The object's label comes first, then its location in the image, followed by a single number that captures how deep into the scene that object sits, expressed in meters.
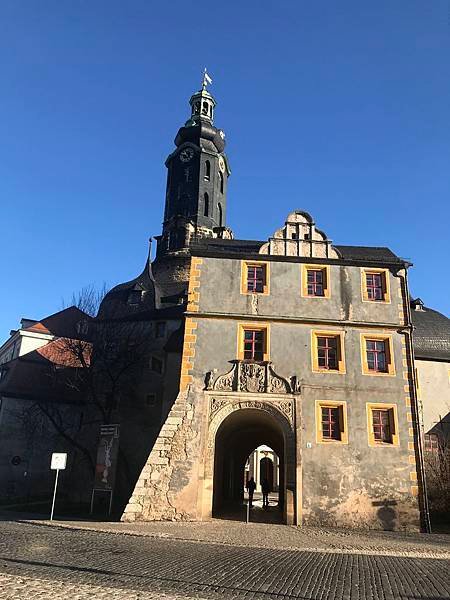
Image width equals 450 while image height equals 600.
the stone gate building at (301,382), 18.14
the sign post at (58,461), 18.03
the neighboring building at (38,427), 32.25
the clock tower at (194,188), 45.16
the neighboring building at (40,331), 37.68
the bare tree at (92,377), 31.62
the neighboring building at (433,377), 28.81
